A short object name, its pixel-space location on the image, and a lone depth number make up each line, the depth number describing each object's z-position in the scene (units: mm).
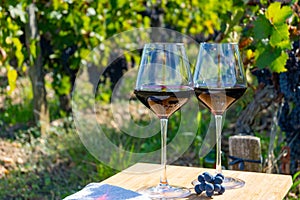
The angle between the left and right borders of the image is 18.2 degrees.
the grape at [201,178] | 1503
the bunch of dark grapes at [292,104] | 2239
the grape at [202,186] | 1491
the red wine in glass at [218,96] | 1507
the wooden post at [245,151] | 2089
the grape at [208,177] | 1501
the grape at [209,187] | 1481
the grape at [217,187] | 1491
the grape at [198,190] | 1494
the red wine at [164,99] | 1457
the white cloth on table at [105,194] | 1426
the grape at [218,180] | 1500
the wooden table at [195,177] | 1510
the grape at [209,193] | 1485
